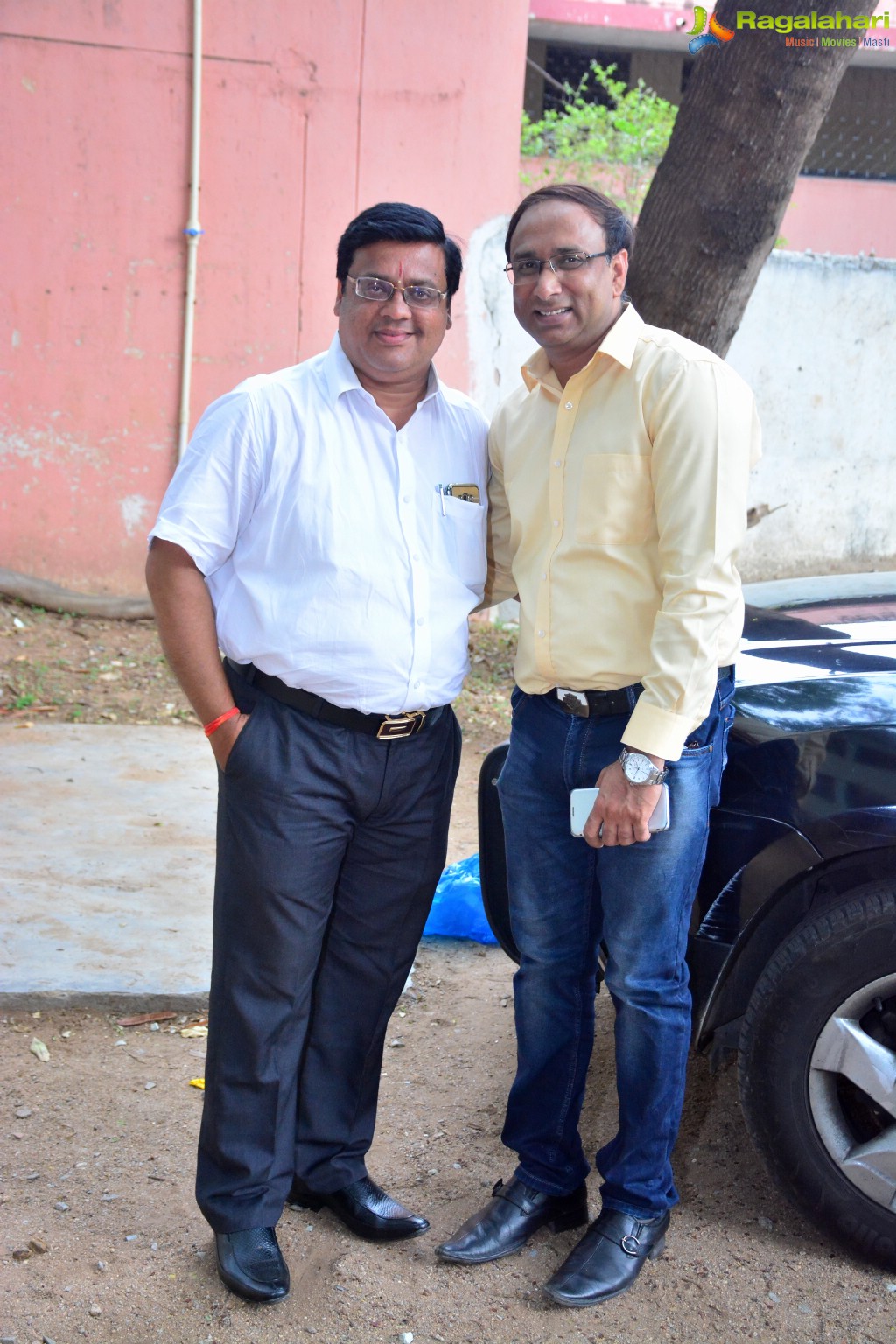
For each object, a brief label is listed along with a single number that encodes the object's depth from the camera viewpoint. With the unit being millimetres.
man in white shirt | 2350
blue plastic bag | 4176
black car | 2418
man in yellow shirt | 2250
